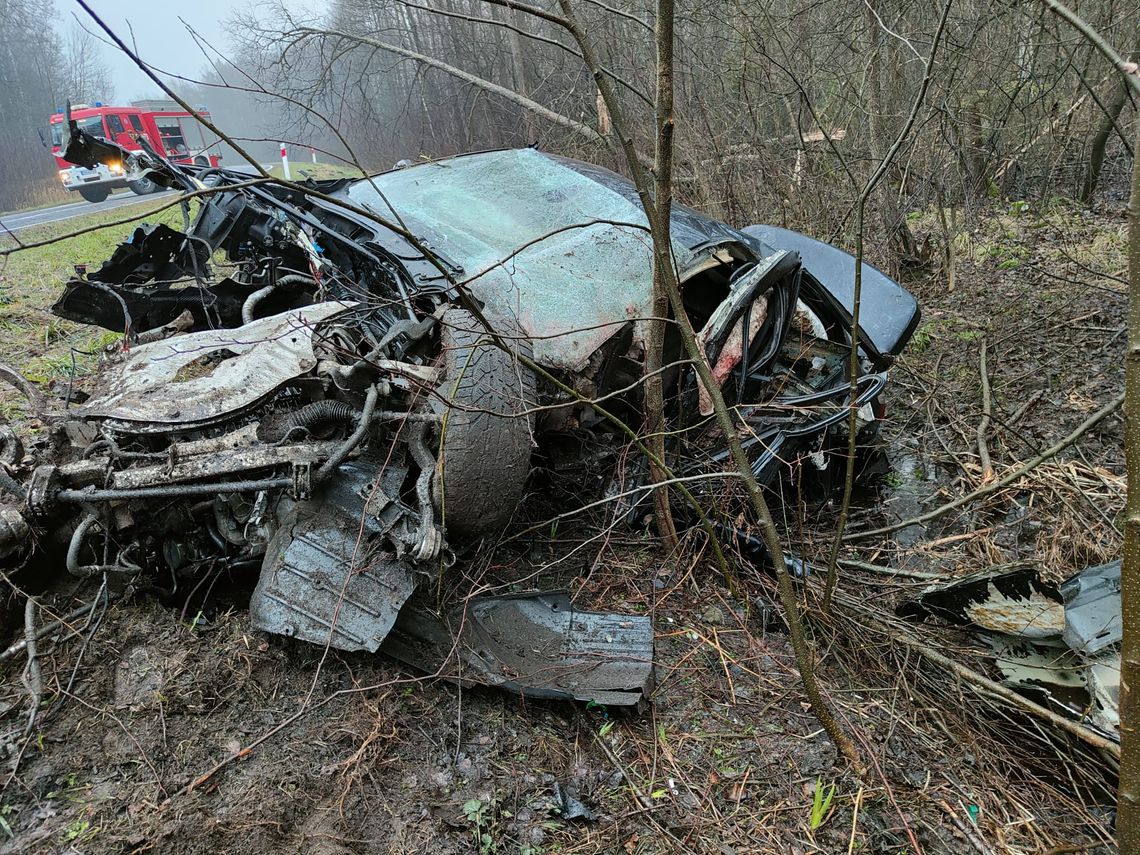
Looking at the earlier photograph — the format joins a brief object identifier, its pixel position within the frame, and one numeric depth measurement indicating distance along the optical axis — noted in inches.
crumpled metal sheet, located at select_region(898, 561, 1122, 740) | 85.8
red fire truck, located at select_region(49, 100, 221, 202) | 532.7
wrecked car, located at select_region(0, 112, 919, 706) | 88.7
